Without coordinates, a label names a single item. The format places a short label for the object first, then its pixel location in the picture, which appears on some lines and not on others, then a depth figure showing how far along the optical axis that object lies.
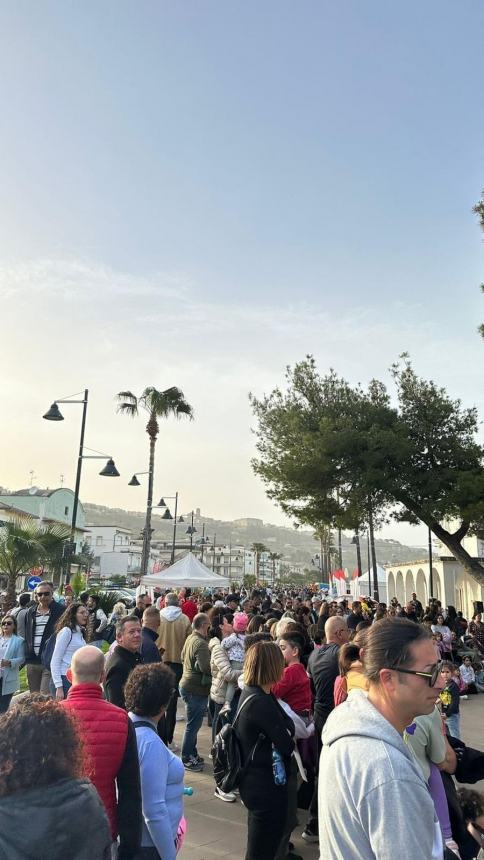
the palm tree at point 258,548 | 105.06
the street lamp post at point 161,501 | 24.91
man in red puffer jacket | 2.67
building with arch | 23.41
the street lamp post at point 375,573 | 25.64
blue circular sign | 15.05
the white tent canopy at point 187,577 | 18.42
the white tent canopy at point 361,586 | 32.25
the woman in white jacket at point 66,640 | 6.29
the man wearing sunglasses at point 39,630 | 7.64
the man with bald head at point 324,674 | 5.13
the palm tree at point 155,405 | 26.59
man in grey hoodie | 1.47
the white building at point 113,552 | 102.12
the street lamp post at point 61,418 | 17.14
